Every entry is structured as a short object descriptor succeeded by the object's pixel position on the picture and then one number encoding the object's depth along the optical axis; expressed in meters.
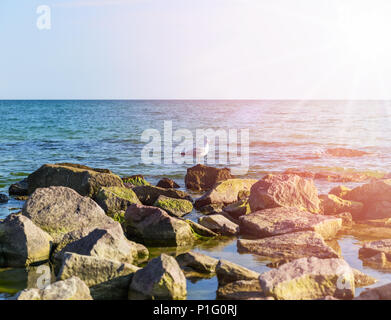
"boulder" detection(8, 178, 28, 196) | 12.74
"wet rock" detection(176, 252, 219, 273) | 6.26
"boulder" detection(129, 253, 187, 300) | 5.27
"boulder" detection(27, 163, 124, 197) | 11.11
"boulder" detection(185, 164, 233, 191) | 13.81
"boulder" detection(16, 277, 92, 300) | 4.85
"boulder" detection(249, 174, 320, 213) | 9.36
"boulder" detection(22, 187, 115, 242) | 7.66
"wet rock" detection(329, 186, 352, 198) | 11.47
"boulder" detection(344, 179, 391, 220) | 9.94
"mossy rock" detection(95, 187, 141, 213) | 9.82
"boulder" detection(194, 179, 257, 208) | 11.04
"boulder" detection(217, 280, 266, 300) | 5.26
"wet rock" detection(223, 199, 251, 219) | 9.73
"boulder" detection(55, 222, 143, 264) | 6.27
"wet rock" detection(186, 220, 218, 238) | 8.29
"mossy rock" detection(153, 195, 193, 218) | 9.94
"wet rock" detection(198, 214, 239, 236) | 8.44
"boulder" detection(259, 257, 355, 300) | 5.07
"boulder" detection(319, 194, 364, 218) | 10.12
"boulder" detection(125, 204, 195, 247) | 7.86
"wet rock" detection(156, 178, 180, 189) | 13.73
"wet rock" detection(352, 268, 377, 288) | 5.82
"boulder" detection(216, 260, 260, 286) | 5.75
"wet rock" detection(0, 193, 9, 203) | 11.88
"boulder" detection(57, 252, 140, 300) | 5.54
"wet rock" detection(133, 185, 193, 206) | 10.97
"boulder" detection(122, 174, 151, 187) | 13.20
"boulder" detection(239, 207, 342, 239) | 7.95
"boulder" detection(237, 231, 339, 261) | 6.90
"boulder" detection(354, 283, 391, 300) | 5.11
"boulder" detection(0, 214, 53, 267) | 6.80
